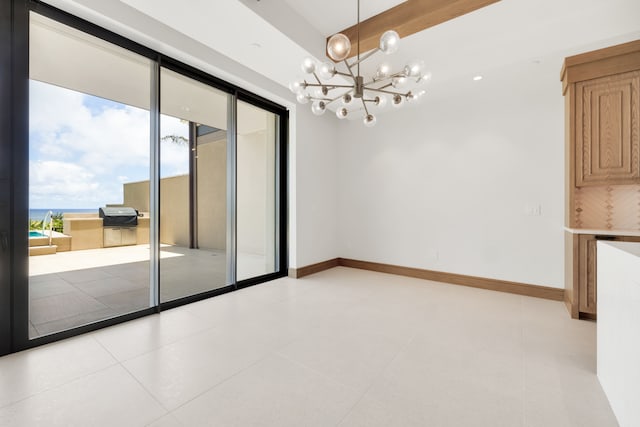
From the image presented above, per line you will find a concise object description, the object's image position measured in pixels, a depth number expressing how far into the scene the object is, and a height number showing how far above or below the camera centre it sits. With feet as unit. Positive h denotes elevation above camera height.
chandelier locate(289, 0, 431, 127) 6.48 +3.87
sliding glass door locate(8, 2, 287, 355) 7.36 +1.07
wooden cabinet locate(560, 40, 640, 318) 8.97 +2.15
